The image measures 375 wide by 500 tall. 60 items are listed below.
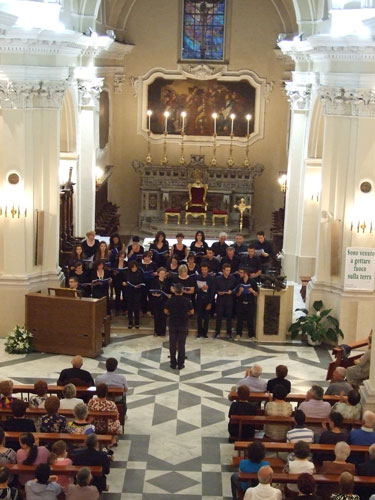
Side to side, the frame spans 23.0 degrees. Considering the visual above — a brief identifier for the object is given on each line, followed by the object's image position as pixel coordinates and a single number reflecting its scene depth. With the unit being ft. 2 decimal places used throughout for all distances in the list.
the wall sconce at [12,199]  58.90
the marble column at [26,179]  58.08
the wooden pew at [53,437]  36.65
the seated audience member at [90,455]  34.42
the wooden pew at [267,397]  42.37
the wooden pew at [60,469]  33.50
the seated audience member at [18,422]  37.06
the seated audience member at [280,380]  42.10
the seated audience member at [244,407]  40.57
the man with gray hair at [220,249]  64.69
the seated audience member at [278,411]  39.96
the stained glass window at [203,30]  98.53
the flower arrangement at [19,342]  56.24
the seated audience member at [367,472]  33.65
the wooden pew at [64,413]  39.66
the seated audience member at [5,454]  34.22
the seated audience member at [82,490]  31.71
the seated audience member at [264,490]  31.14
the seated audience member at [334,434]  36.94
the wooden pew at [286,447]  36.24
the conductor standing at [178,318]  52.24
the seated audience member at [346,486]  30.48
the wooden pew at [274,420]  39.42
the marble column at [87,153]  73.05
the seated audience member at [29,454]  34.04
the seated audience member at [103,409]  40.01
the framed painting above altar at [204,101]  98.63
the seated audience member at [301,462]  33.78
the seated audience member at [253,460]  33.88
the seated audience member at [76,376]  43.04
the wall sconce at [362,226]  58.44
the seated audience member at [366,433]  36.50
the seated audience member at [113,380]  43.47
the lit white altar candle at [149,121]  98.34
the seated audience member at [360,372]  45.23
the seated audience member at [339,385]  42.80
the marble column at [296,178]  71.10
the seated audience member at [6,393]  39.86
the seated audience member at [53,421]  37.52
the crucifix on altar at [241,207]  92.27
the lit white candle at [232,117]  95.81
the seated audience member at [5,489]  31.14
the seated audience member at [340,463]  33.60
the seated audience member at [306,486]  30.48
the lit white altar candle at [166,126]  95.04
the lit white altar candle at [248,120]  94.83
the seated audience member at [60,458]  33.42
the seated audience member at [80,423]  37.06
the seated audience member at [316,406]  40.04
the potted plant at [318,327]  58.95
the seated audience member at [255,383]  43.45
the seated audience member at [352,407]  39.11
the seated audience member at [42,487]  31.81
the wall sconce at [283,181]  89.20
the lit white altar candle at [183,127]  98.38
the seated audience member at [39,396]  39.58
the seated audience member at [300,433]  37.37
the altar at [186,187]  97.25
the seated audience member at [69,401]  39.52
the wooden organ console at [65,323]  55.16
